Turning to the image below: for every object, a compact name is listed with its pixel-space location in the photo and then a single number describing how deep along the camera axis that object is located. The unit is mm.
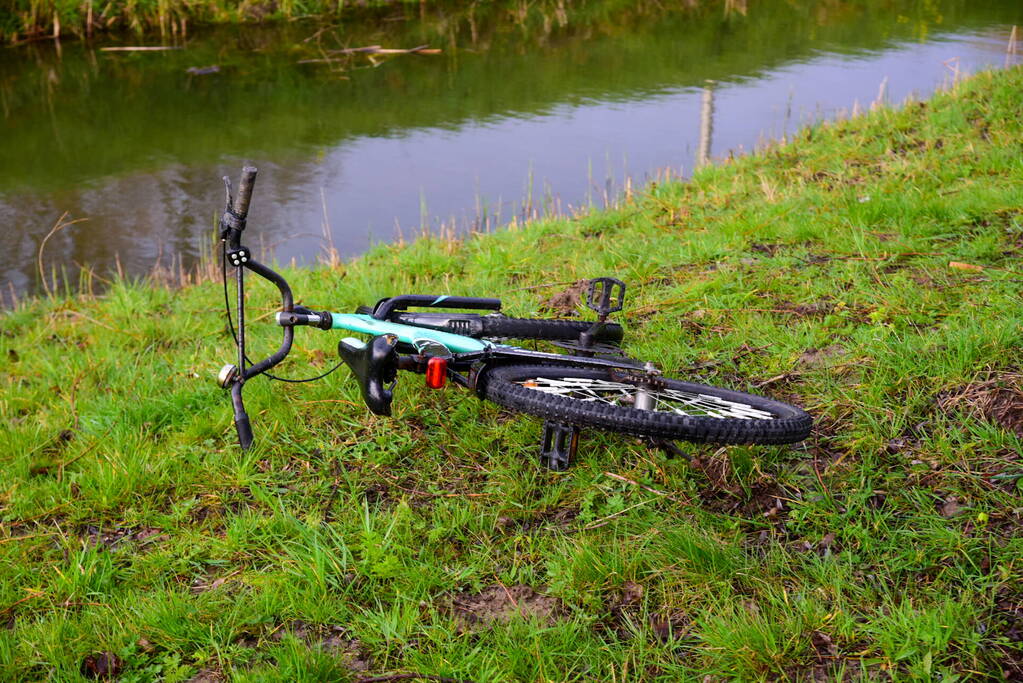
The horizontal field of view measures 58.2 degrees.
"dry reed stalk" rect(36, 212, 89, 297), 7676
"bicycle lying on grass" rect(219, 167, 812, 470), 3330
